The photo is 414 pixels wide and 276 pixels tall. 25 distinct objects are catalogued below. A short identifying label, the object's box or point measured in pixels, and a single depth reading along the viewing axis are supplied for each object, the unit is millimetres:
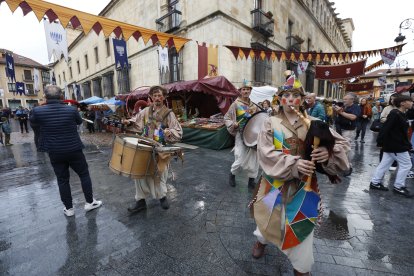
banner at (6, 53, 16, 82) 13750
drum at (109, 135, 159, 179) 2799
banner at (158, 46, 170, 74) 10203
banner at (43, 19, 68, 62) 7508
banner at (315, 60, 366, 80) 7761
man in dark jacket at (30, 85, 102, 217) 2961
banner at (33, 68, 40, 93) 20238
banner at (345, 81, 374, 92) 16016
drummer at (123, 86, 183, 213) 3295
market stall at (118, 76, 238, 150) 8165
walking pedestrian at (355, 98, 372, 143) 8871
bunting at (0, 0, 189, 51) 3807
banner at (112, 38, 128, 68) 9836
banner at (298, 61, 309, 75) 12688
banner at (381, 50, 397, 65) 7832
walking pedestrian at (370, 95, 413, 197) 3777
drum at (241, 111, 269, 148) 4035
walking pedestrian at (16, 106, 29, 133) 15148
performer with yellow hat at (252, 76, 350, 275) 1679
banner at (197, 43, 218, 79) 9656
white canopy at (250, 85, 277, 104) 9578
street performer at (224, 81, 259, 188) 4195
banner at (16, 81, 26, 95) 19847
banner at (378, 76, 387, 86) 14225
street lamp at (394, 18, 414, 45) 8289
